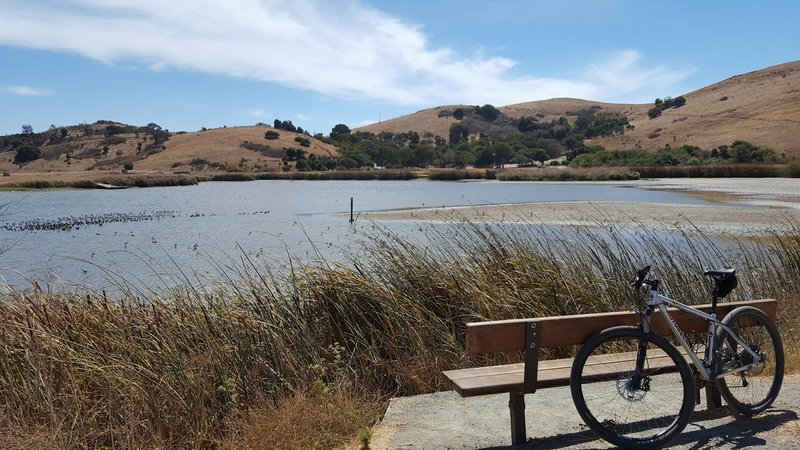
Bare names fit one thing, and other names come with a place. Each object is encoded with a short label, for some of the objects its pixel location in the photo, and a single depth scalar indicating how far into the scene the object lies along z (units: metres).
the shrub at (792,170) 66.81
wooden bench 4.23
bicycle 4.27
